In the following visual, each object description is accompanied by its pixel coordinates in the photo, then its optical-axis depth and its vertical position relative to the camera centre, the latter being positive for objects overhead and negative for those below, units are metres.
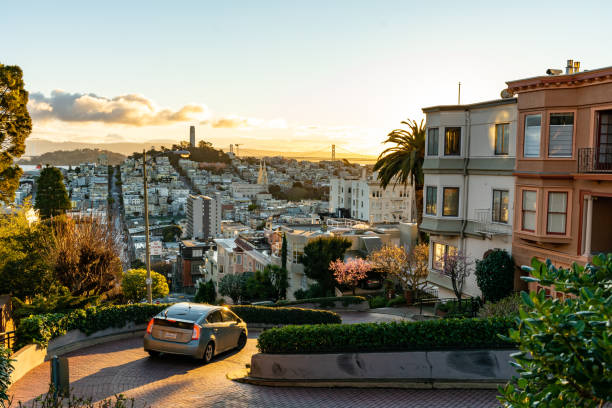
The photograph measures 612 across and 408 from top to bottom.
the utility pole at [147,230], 19.59 -2.39
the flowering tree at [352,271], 33.31 -6.31
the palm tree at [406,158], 30.45 +1.08
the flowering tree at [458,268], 22.11 -4.04
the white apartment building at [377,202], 125.19 -6.60
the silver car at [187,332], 12.04 -3.88
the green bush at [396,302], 27.42 -6.79
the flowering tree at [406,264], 27.03 -4.73
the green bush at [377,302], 27.62 -6.94
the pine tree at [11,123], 19.31 +1.68
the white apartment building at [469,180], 22.00 -0.11
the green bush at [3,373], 6.30 -2.82
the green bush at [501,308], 15.99 -4.19
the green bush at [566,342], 3.02 -0.99
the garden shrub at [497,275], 21.16 -4.03
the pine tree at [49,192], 45.22 -2.21
